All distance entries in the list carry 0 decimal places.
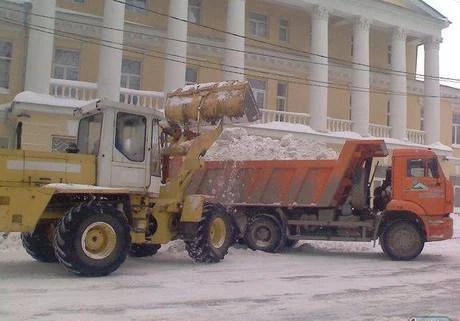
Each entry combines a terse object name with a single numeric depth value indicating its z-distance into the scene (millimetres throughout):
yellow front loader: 9297
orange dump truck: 13344
